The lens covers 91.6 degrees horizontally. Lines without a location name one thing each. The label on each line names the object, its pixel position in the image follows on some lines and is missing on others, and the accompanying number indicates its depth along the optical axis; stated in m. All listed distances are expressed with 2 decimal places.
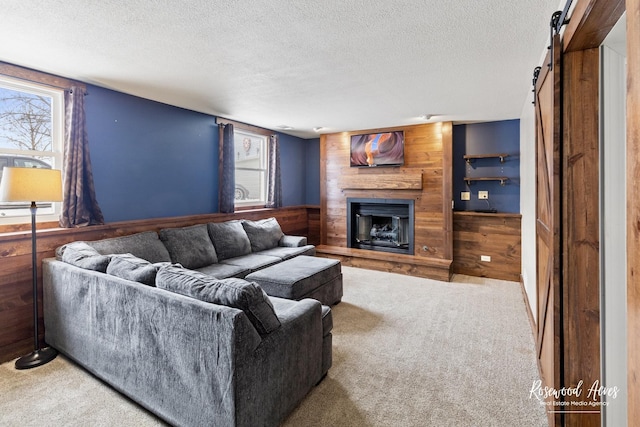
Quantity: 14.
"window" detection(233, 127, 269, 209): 4.98
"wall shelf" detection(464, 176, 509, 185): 4.42
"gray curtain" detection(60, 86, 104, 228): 2.79
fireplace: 5.09
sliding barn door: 1.50
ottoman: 2.94
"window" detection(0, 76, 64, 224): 2.61
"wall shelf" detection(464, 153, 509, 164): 4.40
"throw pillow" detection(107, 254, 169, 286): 1.92
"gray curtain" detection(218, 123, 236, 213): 4.33
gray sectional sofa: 1.46
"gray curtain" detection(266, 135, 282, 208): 5.25
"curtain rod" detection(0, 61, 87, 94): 2.50
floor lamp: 2.14
